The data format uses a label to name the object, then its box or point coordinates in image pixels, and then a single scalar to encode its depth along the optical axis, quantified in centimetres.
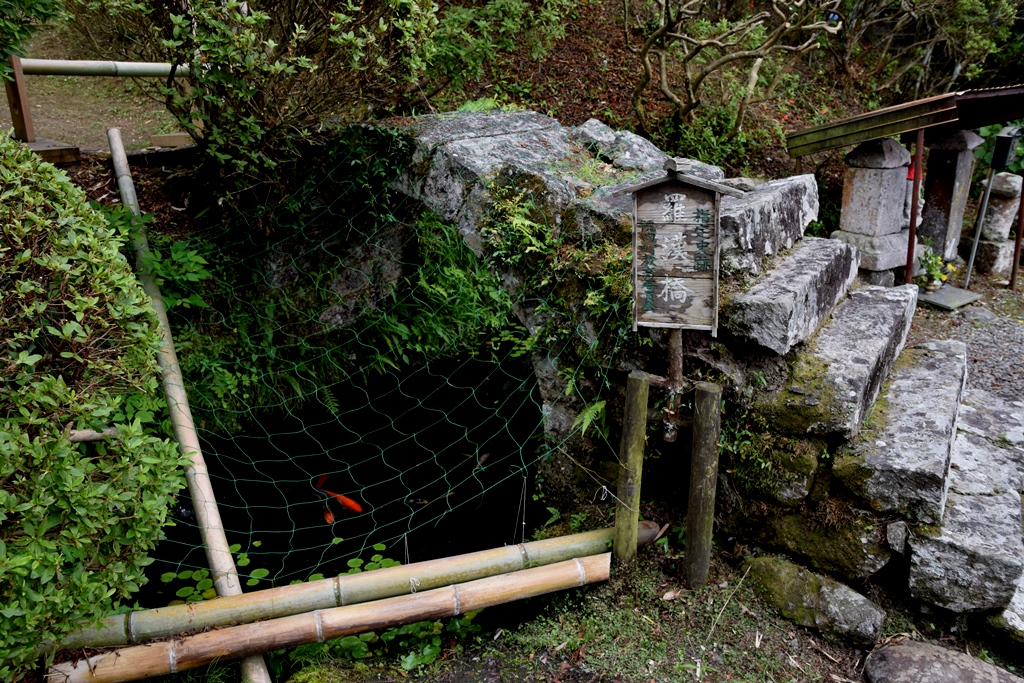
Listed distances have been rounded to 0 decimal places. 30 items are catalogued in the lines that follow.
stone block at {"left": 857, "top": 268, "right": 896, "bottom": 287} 775
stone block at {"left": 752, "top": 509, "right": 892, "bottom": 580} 316
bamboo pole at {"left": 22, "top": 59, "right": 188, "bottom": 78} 472
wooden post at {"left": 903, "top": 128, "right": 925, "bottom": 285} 680
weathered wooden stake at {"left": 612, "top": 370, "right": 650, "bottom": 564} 328
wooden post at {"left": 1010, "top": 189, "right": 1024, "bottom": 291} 771
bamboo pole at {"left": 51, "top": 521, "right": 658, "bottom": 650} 300
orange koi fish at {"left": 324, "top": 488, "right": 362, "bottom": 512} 534
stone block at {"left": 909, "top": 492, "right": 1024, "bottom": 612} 299
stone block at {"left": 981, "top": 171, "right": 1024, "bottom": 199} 820
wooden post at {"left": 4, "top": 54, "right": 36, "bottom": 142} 502
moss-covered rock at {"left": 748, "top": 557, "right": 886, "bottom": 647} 309
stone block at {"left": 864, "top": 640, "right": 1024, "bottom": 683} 285
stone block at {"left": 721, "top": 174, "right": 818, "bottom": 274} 360
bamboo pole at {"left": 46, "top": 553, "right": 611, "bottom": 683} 289
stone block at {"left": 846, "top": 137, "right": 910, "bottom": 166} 752
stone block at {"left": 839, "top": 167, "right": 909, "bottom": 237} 766
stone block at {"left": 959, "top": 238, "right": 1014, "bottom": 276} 826
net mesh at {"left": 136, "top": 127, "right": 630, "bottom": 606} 506
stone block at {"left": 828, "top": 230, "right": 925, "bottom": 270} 770
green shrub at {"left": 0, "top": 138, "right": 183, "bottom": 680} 233
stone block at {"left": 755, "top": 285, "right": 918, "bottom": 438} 329
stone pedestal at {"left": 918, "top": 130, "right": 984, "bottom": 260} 788
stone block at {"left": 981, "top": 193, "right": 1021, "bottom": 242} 829
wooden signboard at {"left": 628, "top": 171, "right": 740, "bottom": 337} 299
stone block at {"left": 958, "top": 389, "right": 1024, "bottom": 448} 412
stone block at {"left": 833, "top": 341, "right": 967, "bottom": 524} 309
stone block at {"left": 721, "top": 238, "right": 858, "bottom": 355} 329
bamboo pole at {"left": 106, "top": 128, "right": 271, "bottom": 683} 329
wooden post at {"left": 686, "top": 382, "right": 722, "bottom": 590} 319
